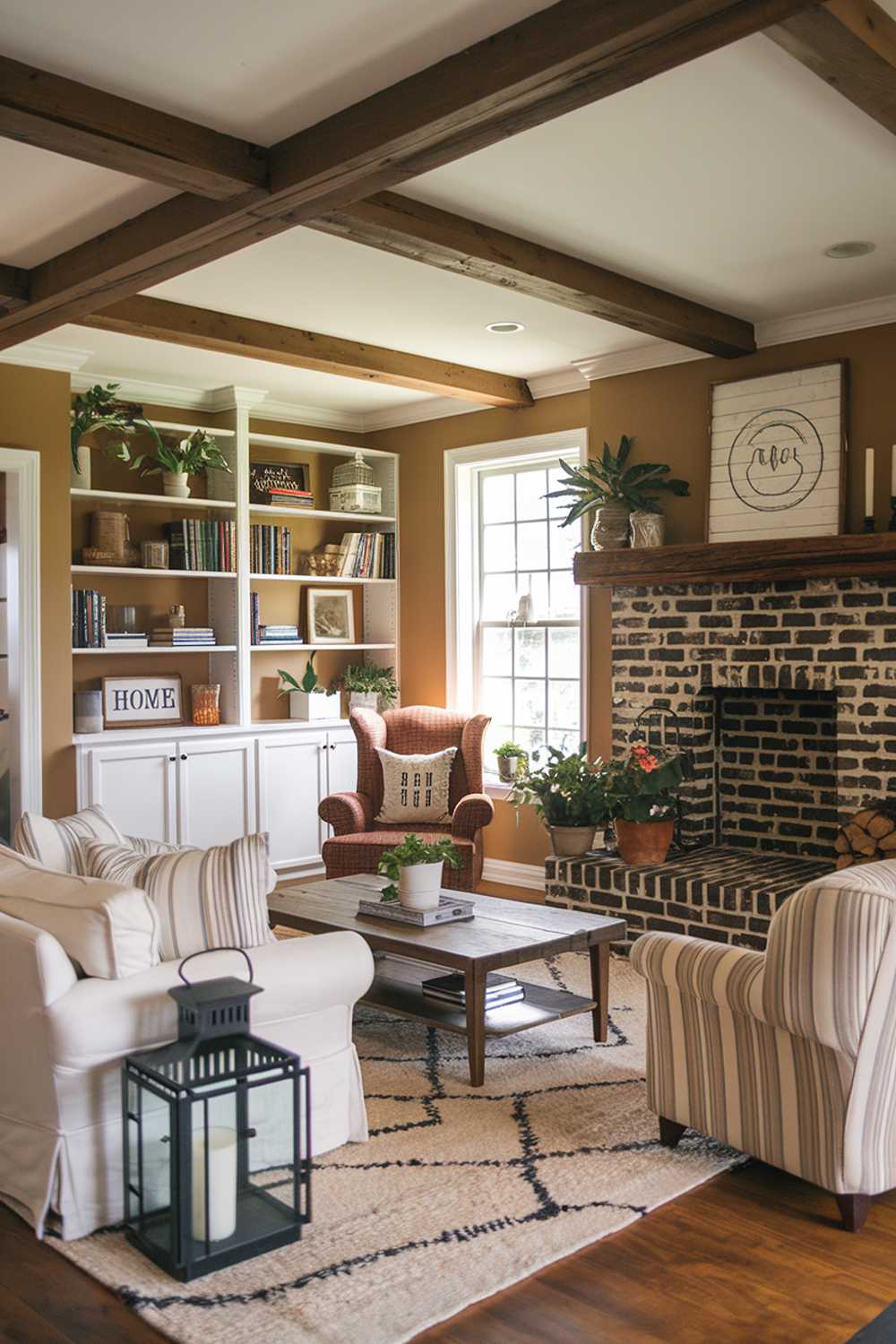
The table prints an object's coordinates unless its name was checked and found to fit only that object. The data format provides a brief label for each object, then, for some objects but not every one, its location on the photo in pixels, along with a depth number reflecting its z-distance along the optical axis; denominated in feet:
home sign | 20.75
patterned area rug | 7.98
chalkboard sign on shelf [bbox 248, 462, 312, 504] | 22.57
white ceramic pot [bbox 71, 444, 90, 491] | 19.65
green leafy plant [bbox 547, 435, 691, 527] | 18.29
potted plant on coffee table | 13.26
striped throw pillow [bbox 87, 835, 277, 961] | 9.82
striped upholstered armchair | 8.77
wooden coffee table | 11.93
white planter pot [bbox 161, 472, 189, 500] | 21.01
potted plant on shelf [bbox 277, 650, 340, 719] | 22.94
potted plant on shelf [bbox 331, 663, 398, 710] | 23.54
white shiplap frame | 16.38
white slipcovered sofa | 8.81
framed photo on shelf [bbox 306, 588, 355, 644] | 23.90
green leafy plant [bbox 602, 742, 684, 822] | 17.06
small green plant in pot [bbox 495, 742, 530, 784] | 21.21
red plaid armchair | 18.76
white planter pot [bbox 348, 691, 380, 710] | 23.61
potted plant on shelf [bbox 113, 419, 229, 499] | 20.84
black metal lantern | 8.35
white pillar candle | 8.39
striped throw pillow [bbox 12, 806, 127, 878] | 10.77
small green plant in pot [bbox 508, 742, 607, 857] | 17.49
